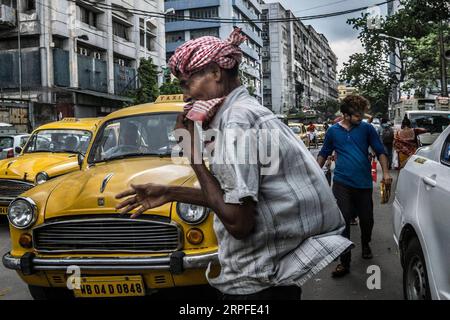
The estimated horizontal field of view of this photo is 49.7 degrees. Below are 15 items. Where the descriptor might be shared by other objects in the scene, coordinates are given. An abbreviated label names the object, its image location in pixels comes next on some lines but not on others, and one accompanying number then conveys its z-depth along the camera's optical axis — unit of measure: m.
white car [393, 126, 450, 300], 2.67
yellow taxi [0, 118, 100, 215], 7.75
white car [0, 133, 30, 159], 13.82
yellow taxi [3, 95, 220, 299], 3.46
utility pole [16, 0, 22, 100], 25.72
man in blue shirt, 5.09
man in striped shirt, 1.76
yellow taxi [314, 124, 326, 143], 39.02
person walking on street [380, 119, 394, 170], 16.18
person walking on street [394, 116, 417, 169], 12.92
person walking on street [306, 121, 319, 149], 30.53
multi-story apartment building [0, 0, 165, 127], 26.06
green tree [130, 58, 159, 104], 30.36
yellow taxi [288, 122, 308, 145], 31.59
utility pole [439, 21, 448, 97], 17.89
